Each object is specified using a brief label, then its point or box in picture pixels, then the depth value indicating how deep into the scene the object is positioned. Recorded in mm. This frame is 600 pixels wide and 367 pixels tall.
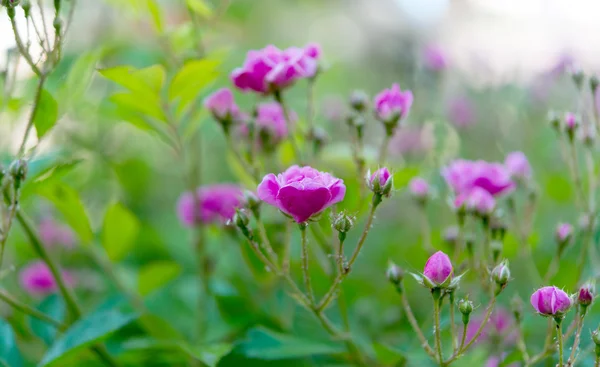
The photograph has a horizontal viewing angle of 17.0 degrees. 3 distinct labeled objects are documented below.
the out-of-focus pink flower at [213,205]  1181
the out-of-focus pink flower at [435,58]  1477
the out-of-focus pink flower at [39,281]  1254
